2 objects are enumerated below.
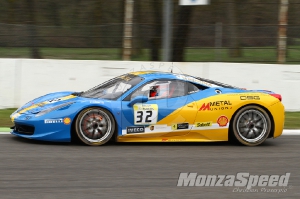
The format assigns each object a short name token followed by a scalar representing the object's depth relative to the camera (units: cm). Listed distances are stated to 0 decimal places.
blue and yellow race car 1603
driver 1686
